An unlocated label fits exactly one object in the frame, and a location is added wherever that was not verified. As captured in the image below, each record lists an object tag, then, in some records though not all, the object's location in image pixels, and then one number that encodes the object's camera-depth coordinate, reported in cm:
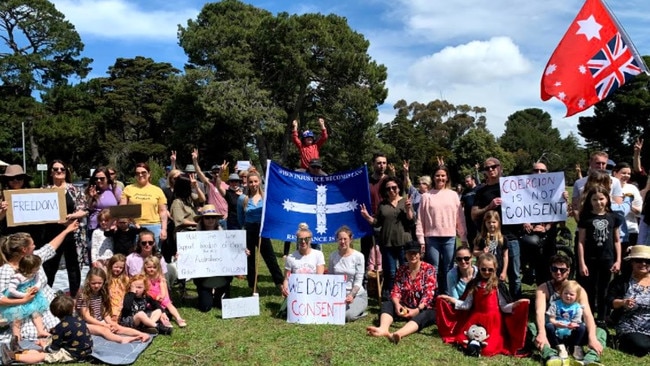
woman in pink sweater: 720
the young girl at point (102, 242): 716
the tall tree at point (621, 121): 4659
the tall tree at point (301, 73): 3669
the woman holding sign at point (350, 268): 704
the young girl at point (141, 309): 628
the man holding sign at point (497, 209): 698
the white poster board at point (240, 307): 709
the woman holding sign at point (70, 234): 720
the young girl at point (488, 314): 572
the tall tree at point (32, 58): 4610
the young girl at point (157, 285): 670
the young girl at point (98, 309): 598
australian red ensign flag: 755
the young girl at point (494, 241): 677
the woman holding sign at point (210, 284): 752
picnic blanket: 536
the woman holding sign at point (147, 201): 745
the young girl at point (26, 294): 574
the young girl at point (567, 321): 550
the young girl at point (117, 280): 641
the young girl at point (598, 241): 631
